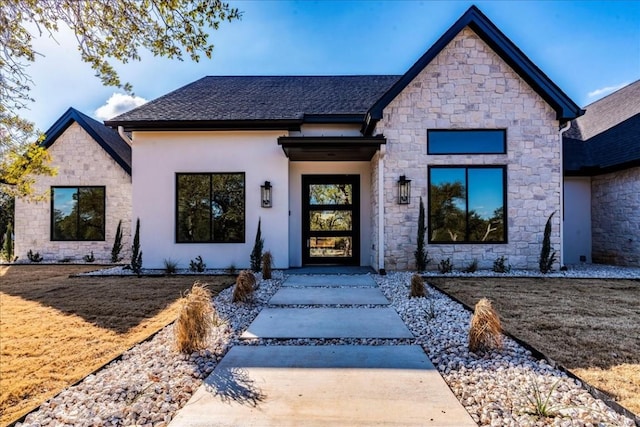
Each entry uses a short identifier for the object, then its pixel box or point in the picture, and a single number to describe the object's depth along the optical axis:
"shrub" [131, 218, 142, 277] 9.02
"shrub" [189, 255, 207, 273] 9.46
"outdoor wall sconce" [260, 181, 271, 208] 9.64
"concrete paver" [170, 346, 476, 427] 2.38
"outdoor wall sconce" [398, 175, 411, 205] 8.99
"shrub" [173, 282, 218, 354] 3.50
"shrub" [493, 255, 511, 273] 8.79
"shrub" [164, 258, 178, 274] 9.04
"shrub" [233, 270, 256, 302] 5.73
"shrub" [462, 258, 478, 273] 8.77
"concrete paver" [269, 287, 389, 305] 5.83
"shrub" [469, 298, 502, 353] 3.46
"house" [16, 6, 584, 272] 9.05
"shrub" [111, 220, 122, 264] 10.09
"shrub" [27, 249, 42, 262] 11.91
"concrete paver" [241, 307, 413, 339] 4.16
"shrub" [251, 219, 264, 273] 9.12
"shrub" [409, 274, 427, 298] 6.12
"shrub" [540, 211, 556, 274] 8.66
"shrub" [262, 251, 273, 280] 7.92
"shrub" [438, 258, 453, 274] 8.77
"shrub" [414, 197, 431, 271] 8.72
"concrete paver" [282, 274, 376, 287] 7.47
